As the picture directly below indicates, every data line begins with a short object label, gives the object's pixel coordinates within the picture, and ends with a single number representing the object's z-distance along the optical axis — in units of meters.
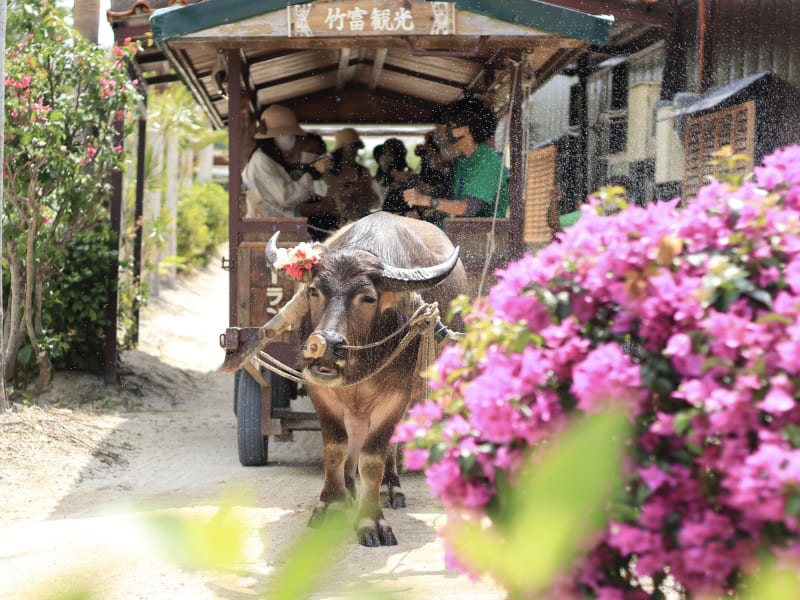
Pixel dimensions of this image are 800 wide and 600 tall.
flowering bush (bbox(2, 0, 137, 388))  8.25
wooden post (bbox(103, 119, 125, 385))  9.55
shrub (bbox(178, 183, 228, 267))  21.08
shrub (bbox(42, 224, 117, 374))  9.35
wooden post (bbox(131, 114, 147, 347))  11.16
